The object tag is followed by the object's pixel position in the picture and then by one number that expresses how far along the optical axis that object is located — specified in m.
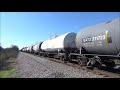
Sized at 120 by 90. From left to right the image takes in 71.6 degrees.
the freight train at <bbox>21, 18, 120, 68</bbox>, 4.89
